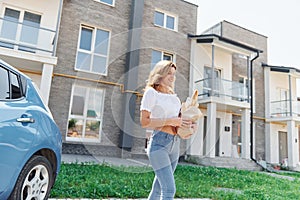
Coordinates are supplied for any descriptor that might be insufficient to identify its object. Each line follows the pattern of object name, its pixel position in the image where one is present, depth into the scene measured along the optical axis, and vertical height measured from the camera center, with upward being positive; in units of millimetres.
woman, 1668 +64
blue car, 1721 -147
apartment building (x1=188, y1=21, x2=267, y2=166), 9992 +2105
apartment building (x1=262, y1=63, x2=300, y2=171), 11570 +1405
